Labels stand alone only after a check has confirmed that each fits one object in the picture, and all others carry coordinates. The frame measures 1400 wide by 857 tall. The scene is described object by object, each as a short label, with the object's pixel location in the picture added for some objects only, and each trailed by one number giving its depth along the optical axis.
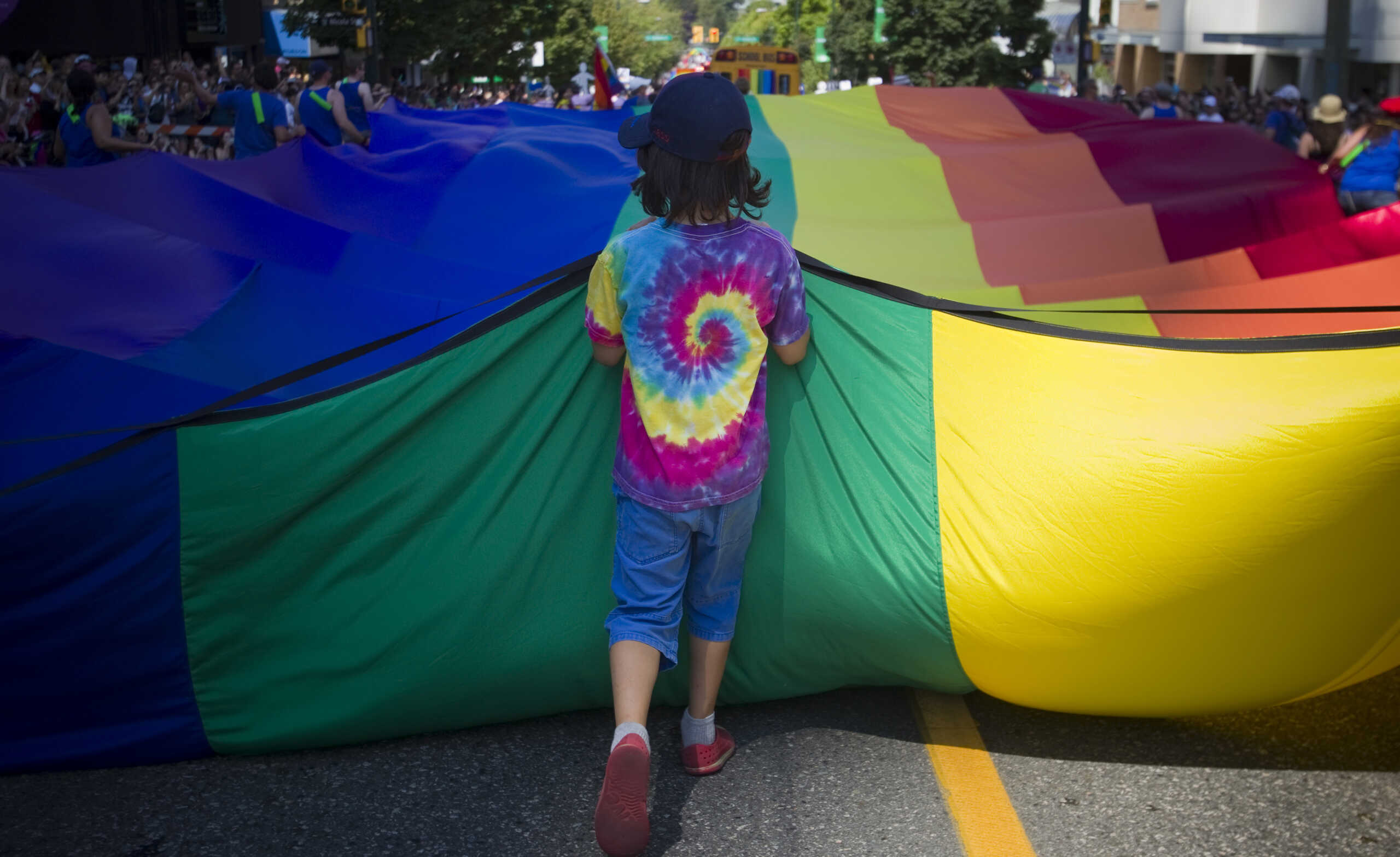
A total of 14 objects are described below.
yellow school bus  37.62
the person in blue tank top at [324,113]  9.42
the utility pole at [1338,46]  21.09
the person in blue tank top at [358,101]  9.70
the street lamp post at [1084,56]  25.97
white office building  29.09
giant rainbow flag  3.11
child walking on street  2.86
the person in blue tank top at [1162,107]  16.98
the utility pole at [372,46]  22.62
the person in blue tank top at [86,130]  8.67
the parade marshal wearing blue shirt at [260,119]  9.77
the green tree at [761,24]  140.88
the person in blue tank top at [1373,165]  9.15
